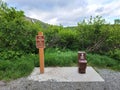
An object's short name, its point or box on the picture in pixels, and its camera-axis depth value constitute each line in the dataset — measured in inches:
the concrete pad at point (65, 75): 85.5
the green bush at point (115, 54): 121.5
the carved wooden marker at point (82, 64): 94.4
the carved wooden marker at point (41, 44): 93.5
